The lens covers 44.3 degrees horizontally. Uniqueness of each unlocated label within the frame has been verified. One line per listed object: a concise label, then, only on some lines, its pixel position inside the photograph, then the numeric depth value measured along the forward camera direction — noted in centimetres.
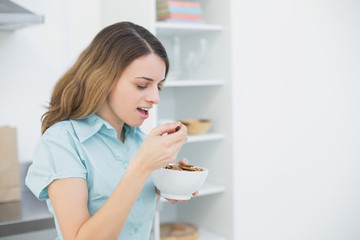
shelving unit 238
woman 102
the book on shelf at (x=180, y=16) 233
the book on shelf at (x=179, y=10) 233
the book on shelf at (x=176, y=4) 233
